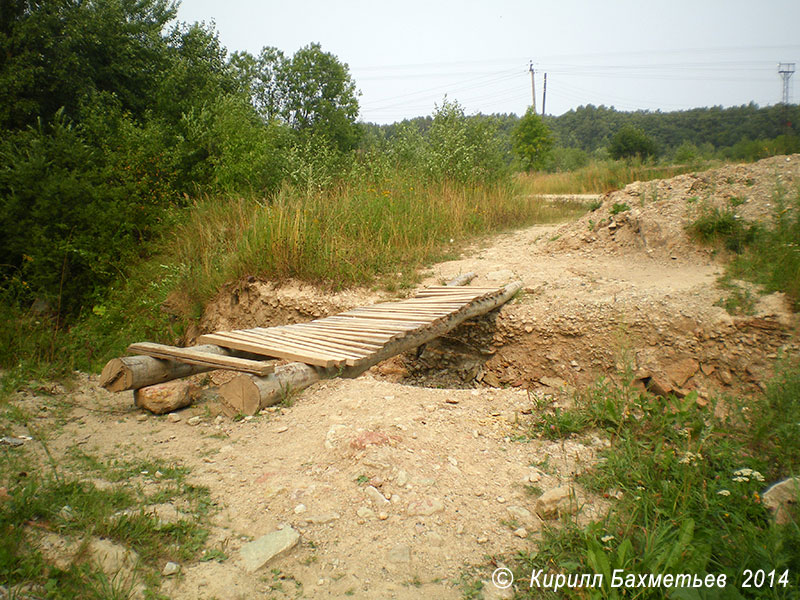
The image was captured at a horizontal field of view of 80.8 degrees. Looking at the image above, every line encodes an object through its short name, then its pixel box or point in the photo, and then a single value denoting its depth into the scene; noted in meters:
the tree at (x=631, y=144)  23.11
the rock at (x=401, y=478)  2.23
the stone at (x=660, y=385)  4.11
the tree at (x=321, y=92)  16.44
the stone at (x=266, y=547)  1.74
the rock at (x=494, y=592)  1.65
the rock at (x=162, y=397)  3.18
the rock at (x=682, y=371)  4.08
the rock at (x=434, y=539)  1.90
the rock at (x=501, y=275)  5.58
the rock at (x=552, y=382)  4.40
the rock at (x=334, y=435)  2.54
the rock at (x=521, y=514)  2.06
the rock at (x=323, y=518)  1.99
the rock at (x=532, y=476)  2.33
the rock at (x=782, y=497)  1.75
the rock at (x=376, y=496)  2.12
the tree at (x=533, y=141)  23.92
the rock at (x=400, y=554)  1.81
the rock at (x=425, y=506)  2.06
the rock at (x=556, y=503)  2.04
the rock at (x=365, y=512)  2.04
